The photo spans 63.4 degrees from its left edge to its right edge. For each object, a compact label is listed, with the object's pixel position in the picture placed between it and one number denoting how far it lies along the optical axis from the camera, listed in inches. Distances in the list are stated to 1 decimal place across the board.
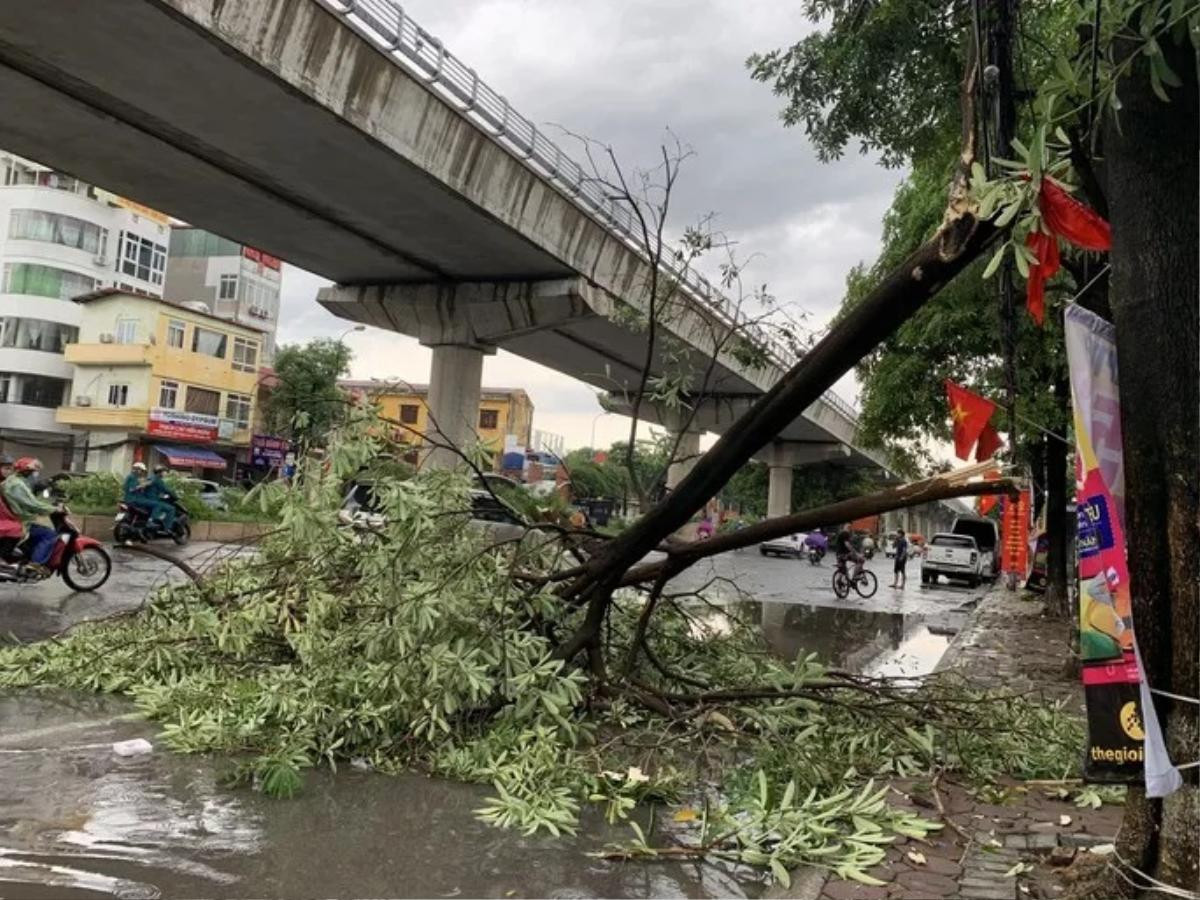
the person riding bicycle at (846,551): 803.6
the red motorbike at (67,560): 416.2
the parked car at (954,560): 1147.3
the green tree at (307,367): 1571.1
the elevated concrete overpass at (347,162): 437.1
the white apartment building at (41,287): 1616.6
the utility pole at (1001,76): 190.9
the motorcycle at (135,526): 674.2
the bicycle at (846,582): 805.9
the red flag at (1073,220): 136.3
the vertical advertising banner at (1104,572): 131.9
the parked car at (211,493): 874.5
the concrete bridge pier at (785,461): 2064.5
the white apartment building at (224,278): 2114.9
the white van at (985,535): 1267.2
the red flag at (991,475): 205.9
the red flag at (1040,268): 140.0
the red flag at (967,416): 437.7
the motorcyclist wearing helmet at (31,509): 421.4
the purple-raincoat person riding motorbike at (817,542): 1420.2
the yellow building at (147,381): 1616.6
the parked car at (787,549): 1599.4
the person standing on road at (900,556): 989.2
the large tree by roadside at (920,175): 331.9
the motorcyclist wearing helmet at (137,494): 682.2
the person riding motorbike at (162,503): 685.3
